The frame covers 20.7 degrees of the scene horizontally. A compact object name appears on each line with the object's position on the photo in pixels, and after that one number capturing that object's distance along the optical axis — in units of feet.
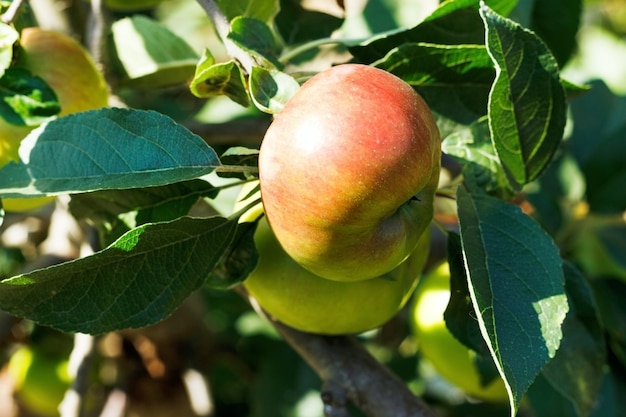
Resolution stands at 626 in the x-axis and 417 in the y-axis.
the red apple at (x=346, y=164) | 1.96
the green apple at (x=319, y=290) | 2.28
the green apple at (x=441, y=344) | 2.77
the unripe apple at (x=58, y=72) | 2.31
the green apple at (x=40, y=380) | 3.19
